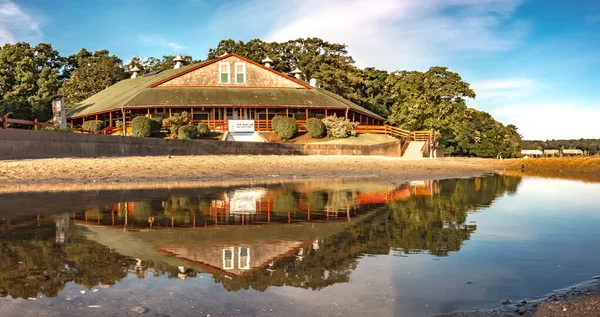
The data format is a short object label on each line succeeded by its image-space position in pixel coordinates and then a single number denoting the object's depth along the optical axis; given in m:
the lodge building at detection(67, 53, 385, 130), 47.44
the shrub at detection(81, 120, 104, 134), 48.22
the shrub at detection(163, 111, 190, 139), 42.31
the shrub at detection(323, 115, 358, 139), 45.56
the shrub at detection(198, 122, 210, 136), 43.19
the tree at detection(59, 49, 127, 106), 67.81
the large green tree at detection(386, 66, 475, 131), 58.50
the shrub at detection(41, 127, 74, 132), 27.75
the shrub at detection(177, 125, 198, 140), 40.84
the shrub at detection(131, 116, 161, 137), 41.56
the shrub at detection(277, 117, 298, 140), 45.28
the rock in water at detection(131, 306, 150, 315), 4.99
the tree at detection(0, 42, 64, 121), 63.53
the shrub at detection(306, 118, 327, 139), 45.28
